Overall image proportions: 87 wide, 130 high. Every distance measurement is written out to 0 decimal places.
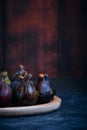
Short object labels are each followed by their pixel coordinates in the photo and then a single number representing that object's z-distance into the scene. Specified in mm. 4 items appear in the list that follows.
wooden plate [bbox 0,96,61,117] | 993
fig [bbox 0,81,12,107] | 1023
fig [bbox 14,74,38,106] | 1025
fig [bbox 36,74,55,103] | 1075
